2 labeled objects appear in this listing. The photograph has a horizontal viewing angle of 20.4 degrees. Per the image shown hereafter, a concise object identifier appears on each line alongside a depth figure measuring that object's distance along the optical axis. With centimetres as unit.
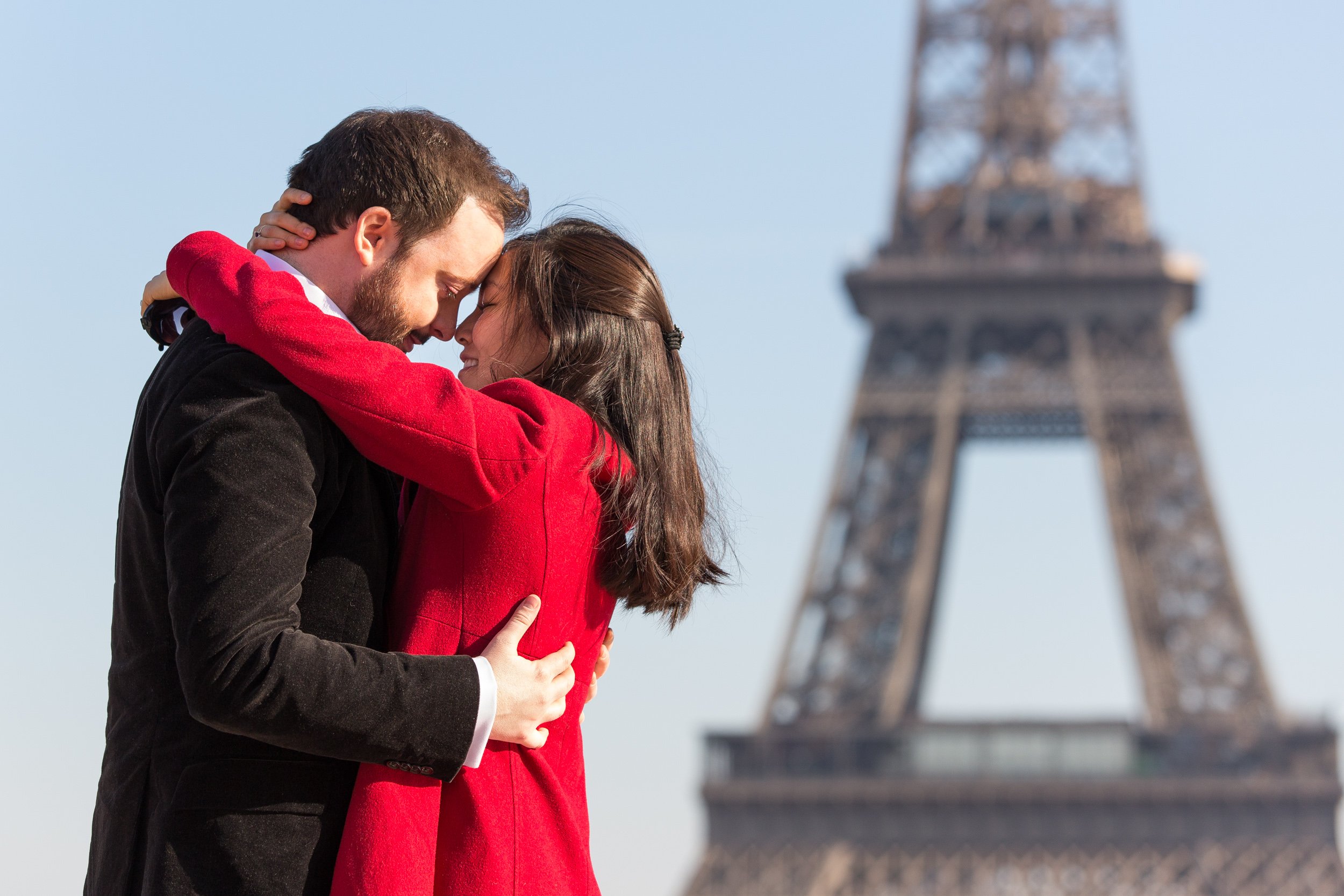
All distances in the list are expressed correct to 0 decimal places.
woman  541
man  507
